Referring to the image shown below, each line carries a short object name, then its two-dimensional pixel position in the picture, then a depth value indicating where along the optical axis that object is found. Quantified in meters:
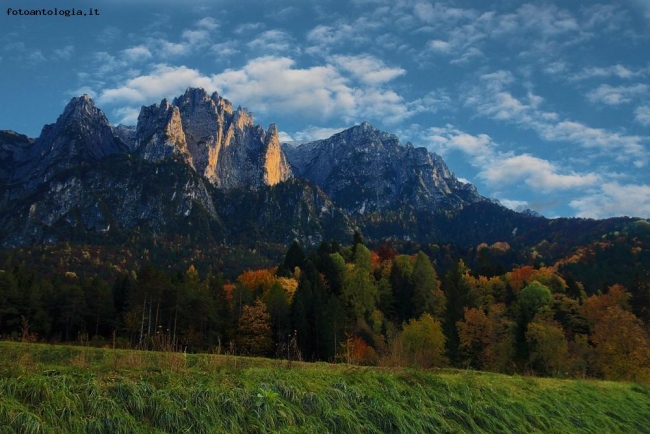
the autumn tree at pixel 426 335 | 60.34
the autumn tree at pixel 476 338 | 64.12
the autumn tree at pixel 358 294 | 80.44
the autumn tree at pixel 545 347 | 53.22
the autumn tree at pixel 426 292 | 87.21
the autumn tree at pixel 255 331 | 63.56
